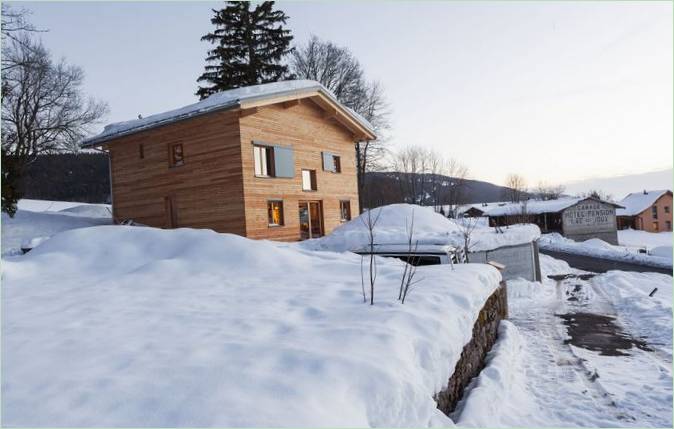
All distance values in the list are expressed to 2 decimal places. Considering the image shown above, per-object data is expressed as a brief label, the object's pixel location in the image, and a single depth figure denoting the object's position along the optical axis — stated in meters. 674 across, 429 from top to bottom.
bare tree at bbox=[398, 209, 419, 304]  5.39
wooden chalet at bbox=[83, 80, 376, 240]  15.11
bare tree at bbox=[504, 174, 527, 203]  80.83
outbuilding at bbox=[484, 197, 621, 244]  41.72
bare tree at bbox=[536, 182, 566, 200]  101.62
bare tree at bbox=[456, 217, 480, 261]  12.06
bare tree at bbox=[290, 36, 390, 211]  31.70
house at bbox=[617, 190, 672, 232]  53.94
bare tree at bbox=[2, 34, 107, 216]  24.03
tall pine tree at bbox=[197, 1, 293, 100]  31.09
